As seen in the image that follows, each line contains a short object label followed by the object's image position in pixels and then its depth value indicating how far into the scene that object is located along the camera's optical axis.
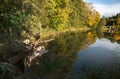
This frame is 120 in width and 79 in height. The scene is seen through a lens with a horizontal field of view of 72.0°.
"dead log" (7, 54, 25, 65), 5.74
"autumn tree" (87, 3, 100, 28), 32.99
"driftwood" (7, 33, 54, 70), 5.71
